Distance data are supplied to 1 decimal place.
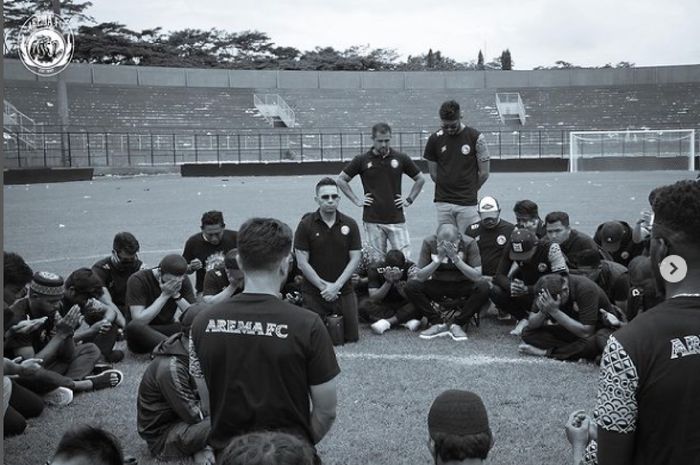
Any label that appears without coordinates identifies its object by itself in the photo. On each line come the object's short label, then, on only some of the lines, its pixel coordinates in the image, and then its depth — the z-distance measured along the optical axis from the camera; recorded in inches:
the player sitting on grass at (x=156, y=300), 310.8
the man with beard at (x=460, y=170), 417.1
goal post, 1524.7
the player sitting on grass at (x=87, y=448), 112.6
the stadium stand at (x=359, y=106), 2034.9
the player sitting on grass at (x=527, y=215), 372.5
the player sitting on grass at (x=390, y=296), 371.9
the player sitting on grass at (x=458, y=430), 119.4
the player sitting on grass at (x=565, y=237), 360.5
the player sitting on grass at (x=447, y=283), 355.3
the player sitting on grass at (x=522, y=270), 332.5
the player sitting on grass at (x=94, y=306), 314.2
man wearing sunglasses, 356.2
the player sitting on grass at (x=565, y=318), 299.7
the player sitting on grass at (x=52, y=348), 262.8
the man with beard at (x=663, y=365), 105.7
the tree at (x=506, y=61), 3447.3
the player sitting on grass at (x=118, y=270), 355.3
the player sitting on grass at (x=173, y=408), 213.6
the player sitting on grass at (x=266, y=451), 83.5
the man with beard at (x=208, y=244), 376.8
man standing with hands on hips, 420.8
